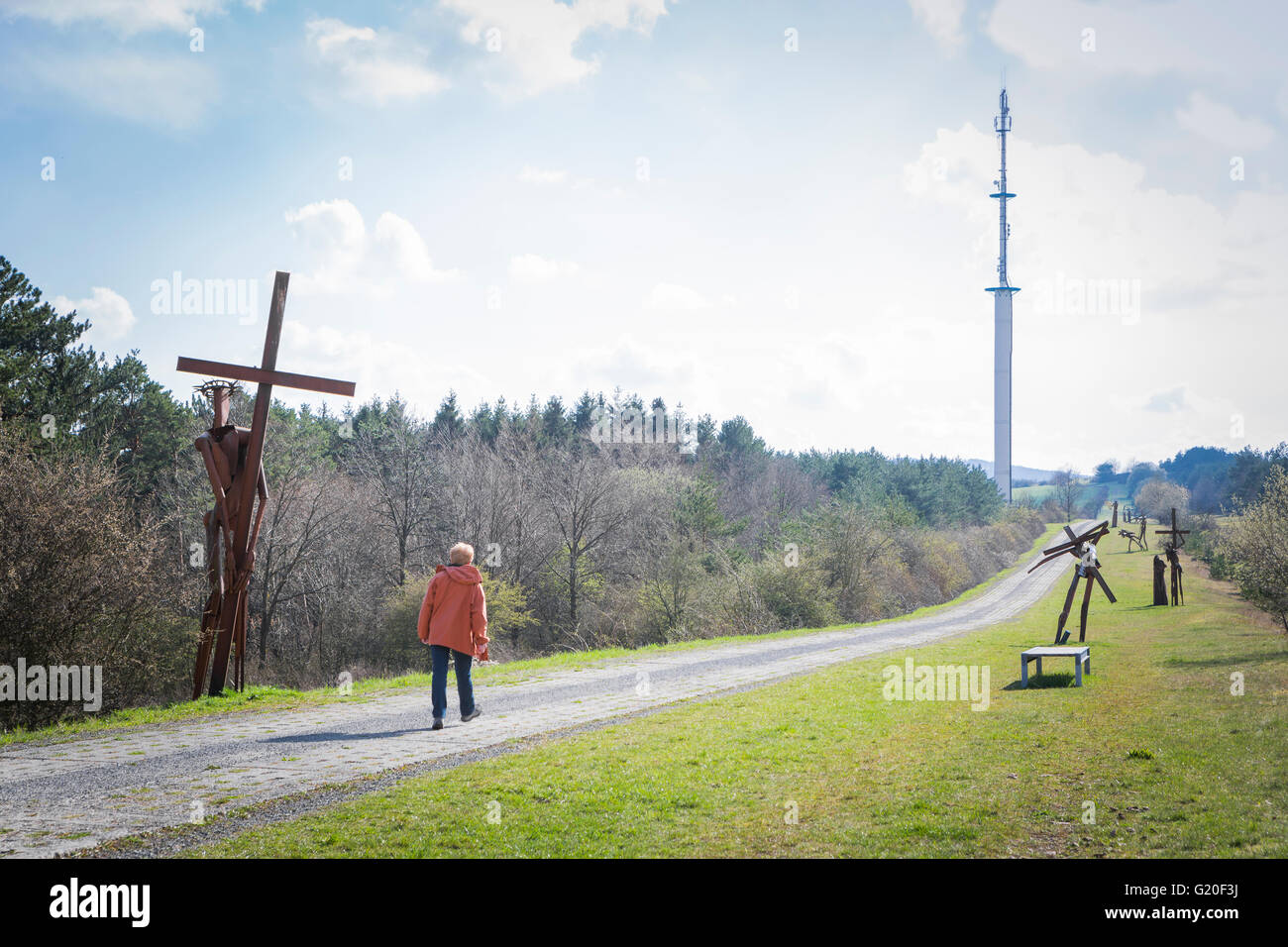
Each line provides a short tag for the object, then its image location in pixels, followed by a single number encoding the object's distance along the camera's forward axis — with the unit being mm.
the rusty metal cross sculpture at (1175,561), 31141
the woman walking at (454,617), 9773
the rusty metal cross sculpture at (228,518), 12172
